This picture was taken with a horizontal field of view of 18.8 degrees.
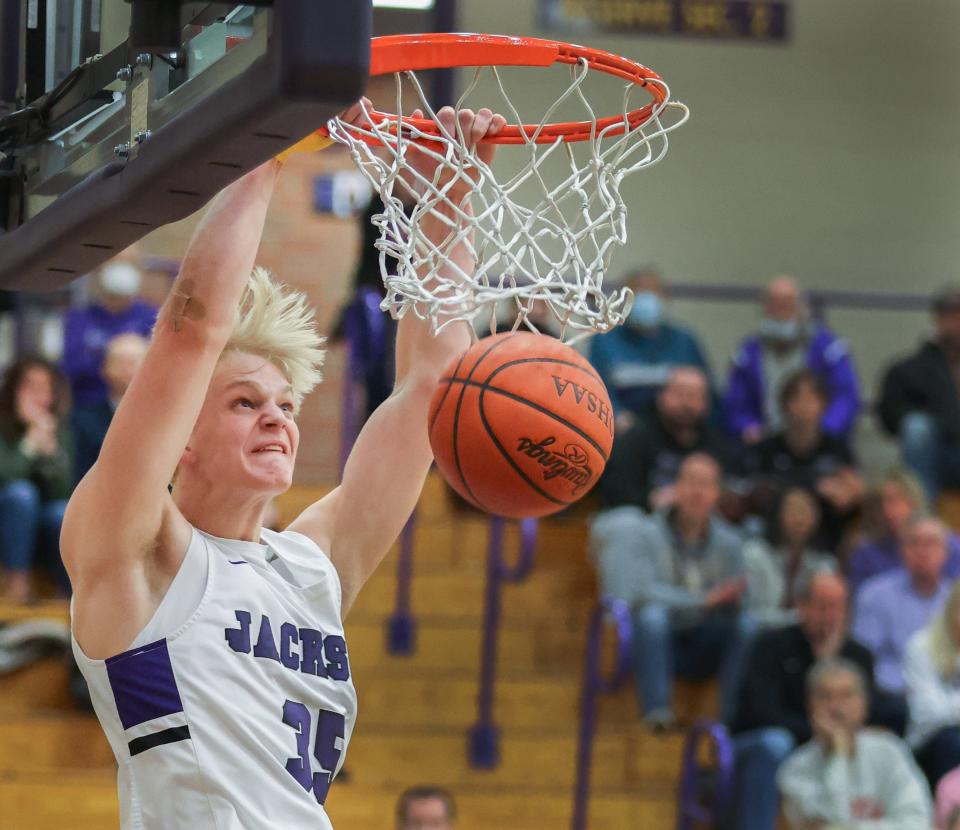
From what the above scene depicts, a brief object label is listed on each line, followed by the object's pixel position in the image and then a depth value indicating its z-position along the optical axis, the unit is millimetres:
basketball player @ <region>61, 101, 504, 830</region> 4456
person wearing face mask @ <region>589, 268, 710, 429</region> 14561
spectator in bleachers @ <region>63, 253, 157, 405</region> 13288
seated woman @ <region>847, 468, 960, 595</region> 13135
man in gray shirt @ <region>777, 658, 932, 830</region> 10510
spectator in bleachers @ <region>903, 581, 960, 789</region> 11186
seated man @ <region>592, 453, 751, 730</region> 11909
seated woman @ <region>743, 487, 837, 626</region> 12333
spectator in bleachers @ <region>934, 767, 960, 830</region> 10351
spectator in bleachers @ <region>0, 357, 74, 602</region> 11730
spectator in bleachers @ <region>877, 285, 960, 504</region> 14813
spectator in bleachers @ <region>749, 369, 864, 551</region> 14031
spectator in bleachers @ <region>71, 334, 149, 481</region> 12240
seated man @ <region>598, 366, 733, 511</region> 13228
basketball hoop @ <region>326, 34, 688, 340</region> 5049
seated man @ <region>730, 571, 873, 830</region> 11358
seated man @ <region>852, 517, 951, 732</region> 12247
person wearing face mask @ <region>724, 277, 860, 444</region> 15423
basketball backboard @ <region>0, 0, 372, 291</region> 3541
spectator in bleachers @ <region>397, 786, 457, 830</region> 9409
